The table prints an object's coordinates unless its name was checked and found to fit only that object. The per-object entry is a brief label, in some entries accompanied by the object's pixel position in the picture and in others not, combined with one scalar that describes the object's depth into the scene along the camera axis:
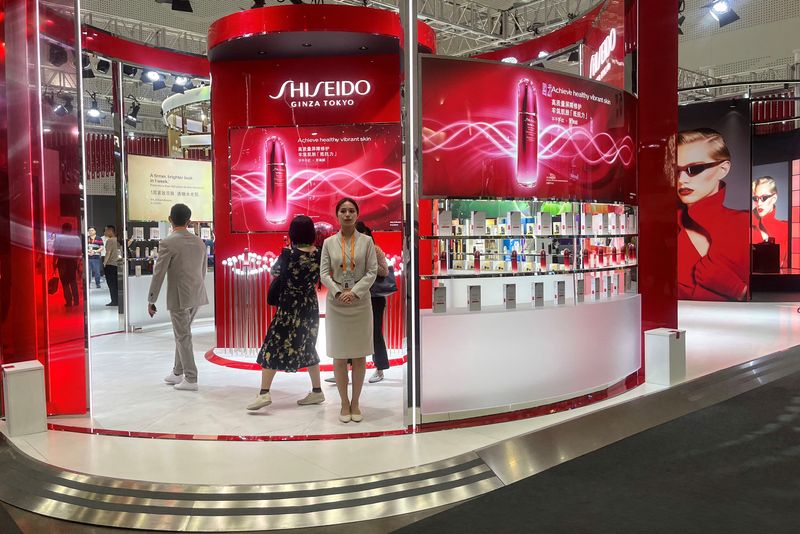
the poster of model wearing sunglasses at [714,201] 10.76
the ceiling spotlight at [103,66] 8.62
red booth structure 5.93
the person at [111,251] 9.77
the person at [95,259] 13.44
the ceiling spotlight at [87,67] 8.71
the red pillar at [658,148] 5.03
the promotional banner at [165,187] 8.21
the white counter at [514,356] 3.78
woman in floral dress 4.14
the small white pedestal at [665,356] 4.86
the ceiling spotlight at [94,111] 13.50
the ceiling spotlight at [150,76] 8.20
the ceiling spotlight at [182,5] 7.38
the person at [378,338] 4.82
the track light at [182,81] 9.10
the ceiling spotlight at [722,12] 9.05
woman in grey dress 3.86
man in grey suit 4.69
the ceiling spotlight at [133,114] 13.32
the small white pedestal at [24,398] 3.68
